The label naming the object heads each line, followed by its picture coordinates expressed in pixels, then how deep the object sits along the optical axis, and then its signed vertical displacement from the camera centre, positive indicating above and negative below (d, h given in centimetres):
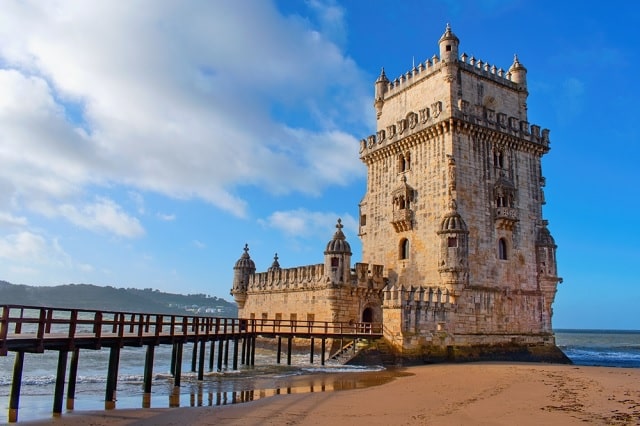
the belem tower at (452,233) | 2861 +496
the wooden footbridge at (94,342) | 1364 -109
